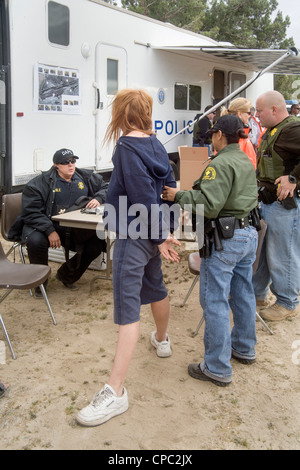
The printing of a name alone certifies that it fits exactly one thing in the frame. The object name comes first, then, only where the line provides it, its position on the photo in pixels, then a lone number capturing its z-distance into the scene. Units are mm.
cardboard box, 6453
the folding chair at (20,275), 3278
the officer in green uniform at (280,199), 3463
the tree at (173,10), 20594
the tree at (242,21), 24078
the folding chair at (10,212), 4270
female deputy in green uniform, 2584
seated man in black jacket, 4117
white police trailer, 5254
